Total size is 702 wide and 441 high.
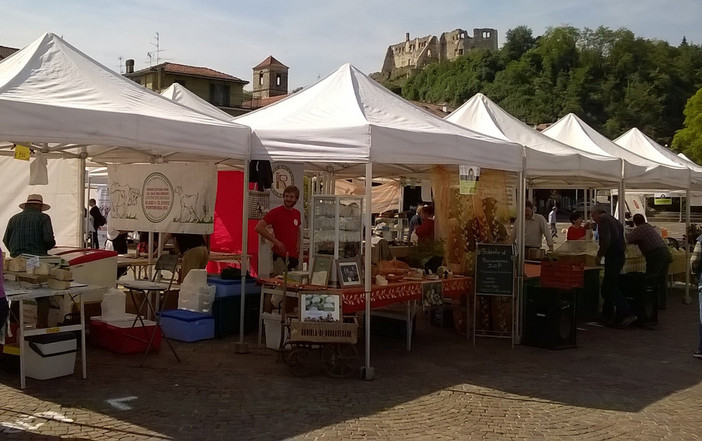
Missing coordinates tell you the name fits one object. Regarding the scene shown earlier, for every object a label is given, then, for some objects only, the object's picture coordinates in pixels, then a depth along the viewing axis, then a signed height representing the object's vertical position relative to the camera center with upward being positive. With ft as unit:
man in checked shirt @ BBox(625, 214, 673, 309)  34.50 -0.96
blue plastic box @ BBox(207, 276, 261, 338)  25.50 -3.20
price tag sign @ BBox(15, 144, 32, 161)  18.44 +1.63
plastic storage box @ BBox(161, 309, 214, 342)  24.70 -3.80
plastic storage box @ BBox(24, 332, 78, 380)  18.85 -3.74
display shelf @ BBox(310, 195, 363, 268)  21.86 -0.21
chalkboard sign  25.20 -1.58
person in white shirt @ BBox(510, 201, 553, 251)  34.19 -0.21
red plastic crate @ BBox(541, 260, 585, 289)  25.14 -1.80
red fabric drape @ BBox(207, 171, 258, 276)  36.40 +0.15
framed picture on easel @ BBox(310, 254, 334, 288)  21.24 -1.50
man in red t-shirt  24.07 -0.25
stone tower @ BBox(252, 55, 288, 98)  276.21 +56.08
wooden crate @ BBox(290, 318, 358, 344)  19.80 -3.15
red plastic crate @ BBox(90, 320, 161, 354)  22.56 -3.88
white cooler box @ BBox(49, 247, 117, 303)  25.17 -1.84
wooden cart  19.83 -3.71
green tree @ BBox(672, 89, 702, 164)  154.51 +21.18
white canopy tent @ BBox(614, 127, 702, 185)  40.86 +4.85
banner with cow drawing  26.73 +0.81
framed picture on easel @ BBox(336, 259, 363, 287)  21.07 -1.56
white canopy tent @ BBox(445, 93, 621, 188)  26.45 +3.17
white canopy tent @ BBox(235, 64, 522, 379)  20.24 +2.66
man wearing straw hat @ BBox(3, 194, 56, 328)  22.29 -0.59
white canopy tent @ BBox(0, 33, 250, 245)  16.85 +2.74
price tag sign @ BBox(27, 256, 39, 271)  18.57 -1.29
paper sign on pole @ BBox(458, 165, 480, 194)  23.06 +1.52
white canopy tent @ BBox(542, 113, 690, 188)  34.06 +3.65
